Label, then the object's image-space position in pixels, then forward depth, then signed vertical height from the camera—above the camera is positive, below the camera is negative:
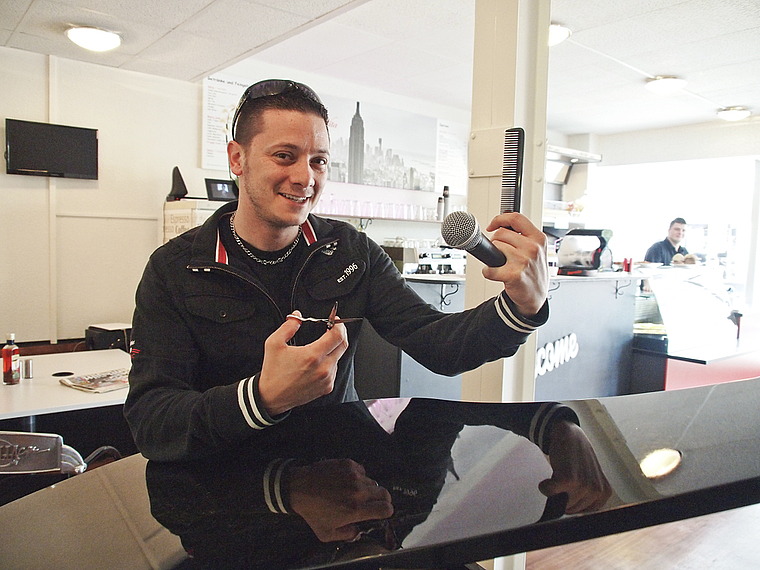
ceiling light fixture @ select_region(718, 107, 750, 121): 6.95 +1.79
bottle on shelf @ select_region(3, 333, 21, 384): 2.57 -0.58
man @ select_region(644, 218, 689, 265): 6.67 +0.10
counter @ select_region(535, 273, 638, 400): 3.79 -0.62
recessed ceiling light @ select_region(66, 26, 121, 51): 3.79 +1.38
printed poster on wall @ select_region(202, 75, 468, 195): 5.43 +1.21
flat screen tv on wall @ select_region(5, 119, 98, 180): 4.41 +0.71
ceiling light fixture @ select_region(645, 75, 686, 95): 5.66 +1.74
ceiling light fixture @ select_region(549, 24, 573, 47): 4.21 +1.66
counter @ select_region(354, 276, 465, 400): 4.06 -0.88
